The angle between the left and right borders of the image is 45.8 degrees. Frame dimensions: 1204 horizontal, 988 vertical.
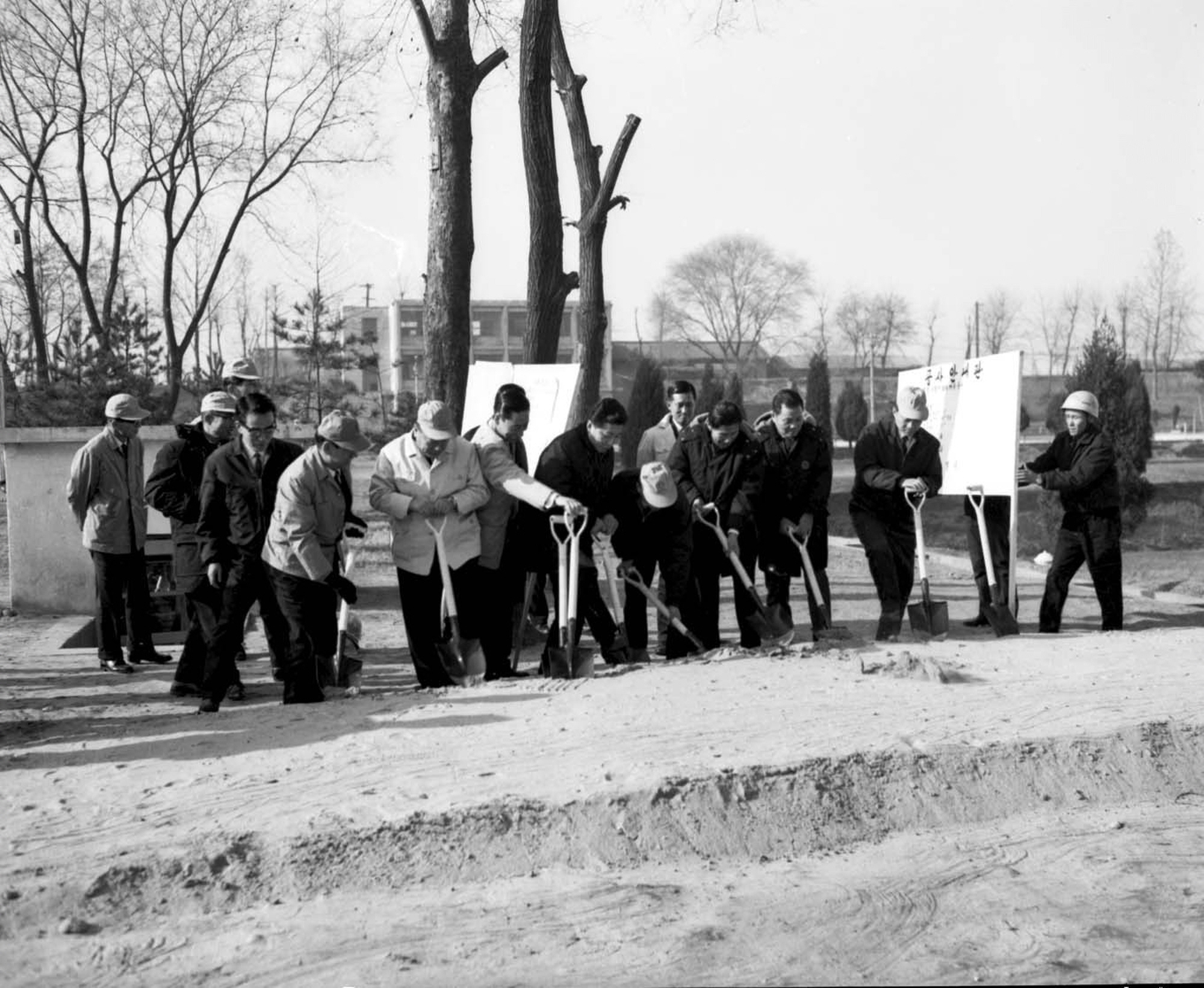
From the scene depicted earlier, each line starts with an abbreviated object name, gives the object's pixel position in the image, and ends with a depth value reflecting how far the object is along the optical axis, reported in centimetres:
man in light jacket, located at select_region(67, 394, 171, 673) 936
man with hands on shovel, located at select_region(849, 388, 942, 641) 951
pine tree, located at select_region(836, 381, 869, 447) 4819
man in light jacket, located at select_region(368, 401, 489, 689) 787
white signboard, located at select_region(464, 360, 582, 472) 1023
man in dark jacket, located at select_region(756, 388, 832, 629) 940
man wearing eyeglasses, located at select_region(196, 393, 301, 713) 768
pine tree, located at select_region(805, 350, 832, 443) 4578
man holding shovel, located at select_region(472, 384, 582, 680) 816
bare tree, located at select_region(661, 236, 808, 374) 7319
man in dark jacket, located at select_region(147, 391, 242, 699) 816
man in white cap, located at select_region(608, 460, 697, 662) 870
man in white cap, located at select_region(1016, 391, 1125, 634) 986
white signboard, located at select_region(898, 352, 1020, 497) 1022
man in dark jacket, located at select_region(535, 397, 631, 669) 844
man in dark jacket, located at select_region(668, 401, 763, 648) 902
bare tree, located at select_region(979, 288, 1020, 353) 7225
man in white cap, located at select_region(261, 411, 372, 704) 740
